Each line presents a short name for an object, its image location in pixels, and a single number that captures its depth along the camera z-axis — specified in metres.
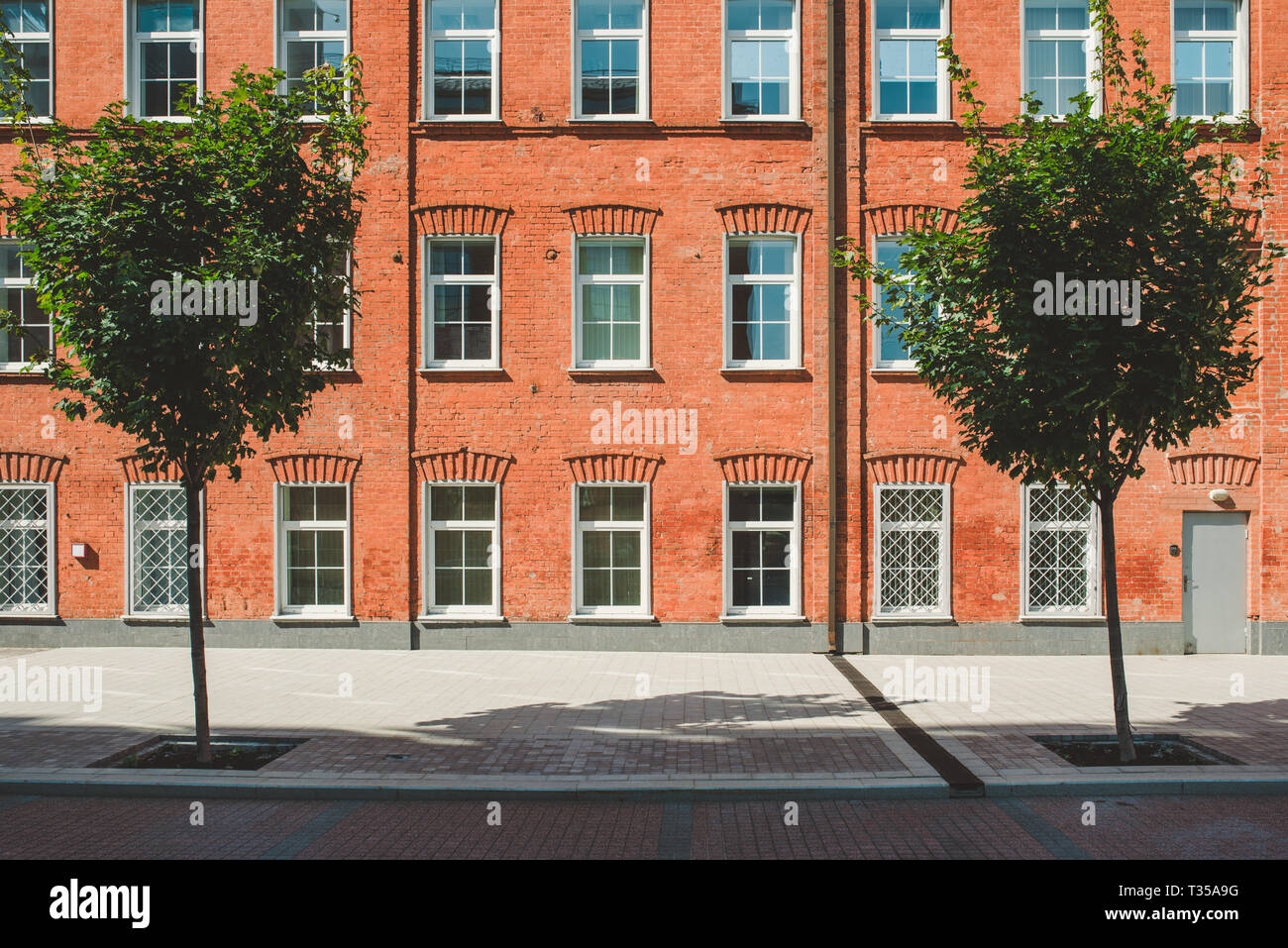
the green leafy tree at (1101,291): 7.75
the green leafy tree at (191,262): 7.45
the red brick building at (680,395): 13.87
